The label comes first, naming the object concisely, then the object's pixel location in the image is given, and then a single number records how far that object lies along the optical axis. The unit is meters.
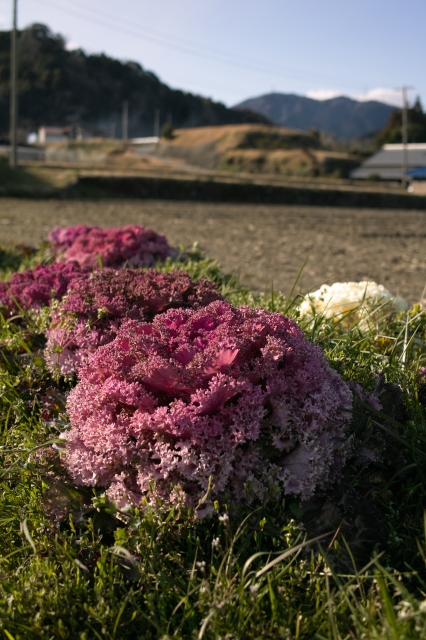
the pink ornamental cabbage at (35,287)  3.18
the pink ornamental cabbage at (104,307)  2.38
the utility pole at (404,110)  49.49
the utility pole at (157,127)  114.01
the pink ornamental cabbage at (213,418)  1.64
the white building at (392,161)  60.94
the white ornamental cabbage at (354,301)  3.01
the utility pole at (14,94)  20.62
